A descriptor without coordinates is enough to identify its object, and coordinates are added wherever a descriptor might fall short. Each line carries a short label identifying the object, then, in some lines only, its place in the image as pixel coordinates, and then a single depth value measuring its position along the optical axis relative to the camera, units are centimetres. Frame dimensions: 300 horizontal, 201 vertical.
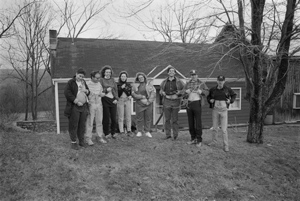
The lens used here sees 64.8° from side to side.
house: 1216
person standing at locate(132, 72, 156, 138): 698
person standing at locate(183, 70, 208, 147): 637
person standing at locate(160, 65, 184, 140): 667
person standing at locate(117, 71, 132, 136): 681
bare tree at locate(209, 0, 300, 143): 680
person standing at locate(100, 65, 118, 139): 641
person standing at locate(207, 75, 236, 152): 636
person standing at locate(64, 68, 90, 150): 552
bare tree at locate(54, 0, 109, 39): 2467
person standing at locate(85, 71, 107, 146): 608
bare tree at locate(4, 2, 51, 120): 2534
